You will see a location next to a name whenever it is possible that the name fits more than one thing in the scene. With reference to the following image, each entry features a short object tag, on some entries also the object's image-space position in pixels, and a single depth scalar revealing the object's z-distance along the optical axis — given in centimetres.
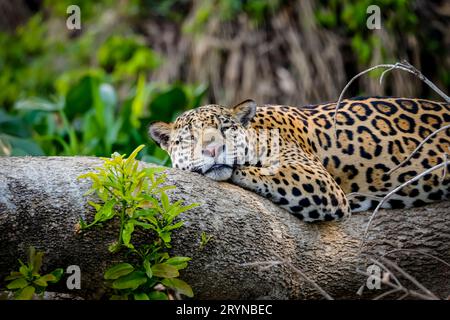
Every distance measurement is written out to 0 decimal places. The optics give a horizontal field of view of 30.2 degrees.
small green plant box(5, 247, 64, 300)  569
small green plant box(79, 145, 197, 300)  594
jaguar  709
